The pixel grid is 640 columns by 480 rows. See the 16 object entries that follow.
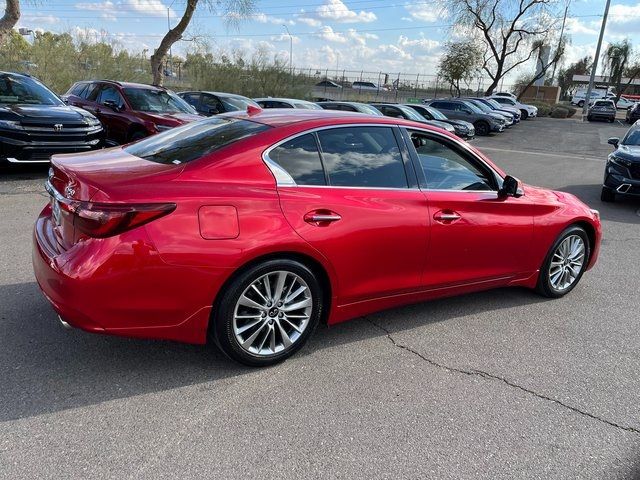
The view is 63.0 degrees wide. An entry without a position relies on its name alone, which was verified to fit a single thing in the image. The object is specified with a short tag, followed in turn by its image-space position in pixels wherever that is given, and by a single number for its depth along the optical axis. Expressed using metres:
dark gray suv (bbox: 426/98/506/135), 25.92
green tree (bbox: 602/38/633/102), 81.03
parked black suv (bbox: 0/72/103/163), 8.09
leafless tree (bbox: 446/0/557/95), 41.47
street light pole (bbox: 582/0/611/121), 39.38
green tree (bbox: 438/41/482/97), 44.75
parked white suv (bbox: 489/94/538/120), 41.84
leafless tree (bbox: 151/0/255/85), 21.05
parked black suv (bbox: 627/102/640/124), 40.56
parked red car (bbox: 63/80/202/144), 10.05
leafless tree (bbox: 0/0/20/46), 15.13
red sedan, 2.82
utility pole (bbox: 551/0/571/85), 46.38
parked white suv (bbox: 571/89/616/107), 67.56
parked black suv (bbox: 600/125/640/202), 9.47
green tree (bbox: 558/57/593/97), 92.50
